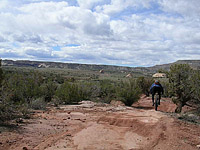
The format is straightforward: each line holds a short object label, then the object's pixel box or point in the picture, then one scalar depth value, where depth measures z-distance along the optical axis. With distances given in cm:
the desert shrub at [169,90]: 1683
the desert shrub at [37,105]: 1447
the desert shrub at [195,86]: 1445
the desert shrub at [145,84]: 3097
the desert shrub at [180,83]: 1597
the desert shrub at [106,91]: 2388
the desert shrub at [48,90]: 2130
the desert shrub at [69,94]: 1942
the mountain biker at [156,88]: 1270
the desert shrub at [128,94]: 2012
